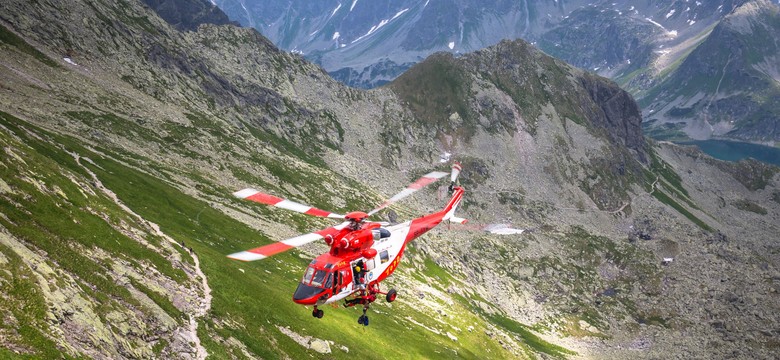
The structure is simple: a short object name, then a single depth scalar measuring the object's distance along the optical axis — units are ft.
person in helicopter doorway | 95.35
